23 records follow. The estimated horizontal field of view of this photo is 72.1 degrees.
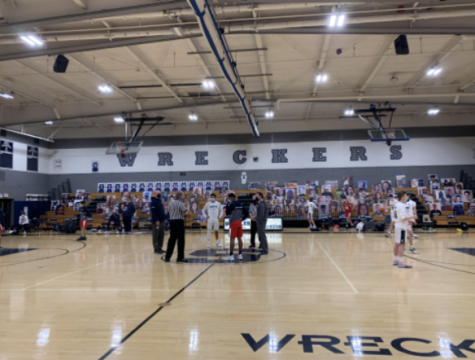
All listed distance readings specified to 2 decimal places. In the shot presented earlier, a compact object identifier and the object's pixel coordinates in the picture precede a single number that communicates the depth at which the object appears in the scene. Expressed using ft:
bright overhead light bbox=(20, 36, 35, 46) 30.14
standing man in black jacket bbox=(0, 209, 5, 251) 34.14
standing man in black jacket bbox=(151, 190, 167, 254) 29.45
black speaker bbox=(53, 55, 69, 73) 37.09
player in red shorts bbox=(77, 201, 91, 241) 43.98
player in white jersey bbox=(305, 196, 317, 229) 55.93
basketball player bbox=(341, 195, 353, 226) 56.85
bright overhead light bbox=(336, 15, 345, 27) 26.32
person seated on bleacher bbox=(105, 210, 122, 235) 58.58
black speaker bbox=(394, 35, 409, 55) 33.42
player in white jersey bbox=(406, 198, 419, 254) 23.57
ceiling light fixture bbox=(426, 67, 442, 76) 43.61
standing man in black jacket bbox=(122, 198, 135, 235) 51.52
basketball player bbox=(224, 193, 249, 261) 25.16
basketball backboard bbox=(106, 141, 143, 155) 58.59
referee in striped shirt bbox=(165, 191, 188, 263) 24.53
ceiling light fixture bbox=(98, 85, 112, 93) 46.51
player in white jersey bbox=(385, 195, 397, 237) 38.23
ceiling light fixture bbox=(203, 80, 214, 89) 46.44
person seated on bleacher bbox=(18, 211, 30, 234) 56.13
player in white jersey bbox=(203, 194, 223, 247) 34.01
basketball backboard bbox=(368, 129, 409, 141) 56.13
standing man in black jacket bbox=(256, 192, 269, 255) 28.86
